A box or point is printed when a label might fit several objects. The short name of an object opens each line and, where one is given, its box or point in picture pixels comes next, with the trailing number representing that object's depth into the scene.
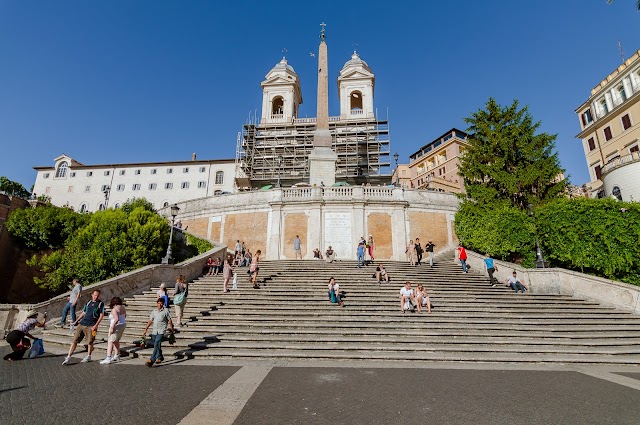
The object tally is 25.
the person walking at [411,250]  17.19
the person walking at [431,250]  16.94
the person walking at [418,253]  17.56
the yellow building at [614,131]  24.31
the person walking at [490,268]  13.91
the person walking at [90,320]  7.45
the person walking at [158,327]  6.92
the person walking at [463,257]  16.08
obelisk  27.74
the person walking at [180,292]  9.33
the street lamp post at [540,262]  13.73
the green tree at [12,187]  52.90
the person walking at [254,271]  12.95
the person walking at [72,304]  10.27
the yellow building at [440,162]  44.88
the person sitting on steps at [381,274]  13.69
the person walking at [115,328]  7.19
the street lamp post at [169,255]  14.33
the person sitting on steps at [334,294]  11.24
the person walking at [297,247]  19.25
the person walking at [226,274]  12.38
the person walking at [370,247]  17.48
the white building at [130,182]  49.44
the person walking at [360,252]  16.47
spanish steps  8.09
